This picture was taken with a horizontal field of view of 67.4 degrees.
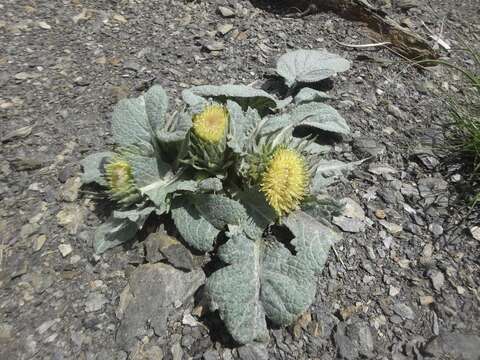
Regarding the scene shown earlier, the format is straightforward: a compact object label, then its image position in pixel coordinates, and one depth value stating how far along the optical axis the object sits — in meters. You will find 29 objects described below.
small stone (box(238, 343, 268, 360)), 0.28
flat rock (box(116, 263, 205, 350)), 0.28
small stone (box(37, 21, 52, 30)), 0.46
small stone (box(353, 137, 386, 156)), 0.38
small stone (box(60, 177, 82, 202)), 0.34
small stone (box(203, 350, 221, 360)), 0.27
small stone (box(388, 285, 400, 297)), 0.31
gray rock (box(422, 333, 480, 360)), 0.28
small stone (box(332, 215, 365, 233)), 0.34
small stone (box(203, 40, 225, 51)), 0.45
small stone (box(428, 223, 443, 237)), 0.34
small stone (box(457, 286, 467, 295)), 0.31
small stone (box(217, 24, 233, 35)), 0.47
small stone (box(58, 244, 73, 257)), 0.31
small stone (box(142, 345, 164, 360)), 0.27
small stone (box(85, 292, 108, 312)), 0.29
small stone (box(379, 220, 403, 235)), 0.34
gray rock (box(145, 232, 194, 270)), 0.31
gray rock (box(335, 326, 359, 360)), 0.28
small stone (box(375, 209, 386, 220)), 0.35
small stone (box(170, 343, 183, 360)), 0.27
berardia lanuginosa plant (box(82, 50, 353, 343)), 0.29
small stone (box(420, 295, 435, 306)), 0.31
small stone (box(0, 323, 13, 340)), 0.27
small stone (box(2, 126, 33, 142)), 0.36
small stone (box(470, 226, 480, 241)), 0.34
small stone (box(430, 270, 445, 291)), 0.31
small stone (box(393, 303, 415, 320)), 0.30
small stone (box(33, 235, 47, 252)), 0.31
